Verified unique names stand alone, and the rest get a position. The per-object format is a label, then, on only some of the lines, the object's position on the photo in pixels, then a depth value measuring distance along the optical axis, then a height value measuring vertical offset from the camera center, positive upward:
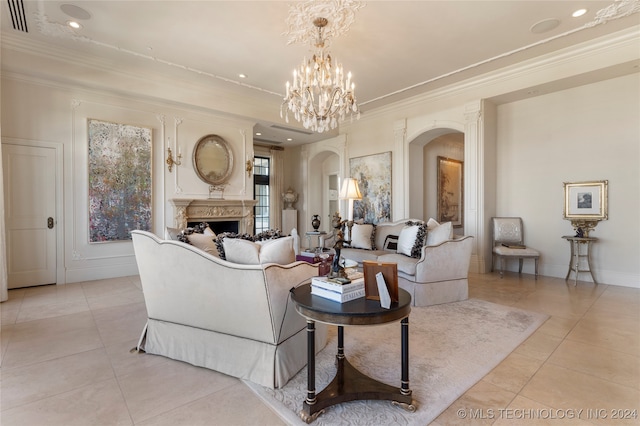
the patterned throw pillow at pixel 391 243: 4.79 -0.54
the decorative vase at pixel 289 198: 9.02 +0.36
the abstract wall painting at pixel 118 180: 4.91 +0.53
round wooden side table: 1.55 -0.75
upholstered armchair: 5.07 -0.51
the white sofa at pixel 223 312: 1.96 -0.71
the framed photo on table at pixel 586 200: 4.62 +0.13
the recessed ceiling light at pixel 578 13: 3.50 +2.29
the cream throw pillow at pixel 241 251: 2.13 -0.29
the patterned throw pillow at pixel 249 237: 2.51 -0.25
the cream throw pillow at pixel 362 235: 5.07 -0.44
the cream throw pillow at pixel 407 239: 4.19 -0.42
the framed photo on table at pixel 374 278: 1.70 -0.39
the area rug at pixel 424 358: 1.75 -1.16
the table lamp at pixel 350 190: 4.69 +0.30
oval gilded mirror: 6.05 +1.04
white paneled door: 4.30 -0.02
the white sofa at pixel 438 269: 3.65 -0.74
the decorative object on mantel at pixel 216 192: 6.23 +0.38
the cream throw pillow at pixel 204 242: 2.73 -0.29
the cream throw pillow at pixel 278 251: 2.12 -0.29
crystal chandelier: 3.56 +1.42
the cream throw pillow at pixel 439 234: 3.96 -0.33
